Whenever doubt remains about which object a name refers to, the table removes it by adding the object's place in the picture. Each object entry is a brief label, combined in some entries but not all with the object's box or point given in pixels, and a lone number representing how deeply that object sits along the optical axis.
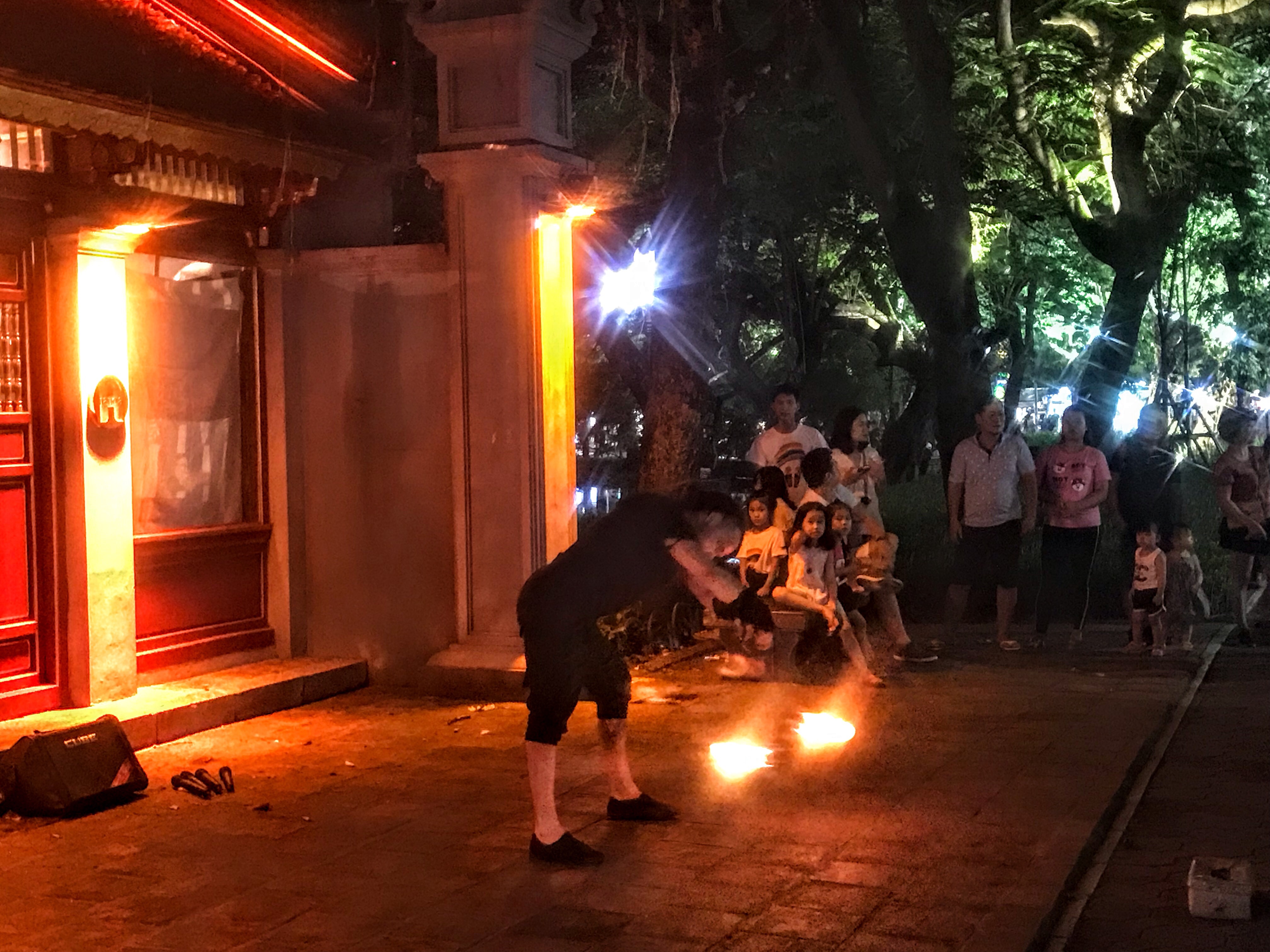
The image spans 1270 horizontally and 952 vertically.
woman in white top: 11.49
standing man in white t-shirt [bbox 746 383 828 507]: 11.77
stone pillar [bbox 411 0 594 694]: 10.33
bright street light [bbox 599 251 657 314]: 14.20
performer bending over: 6.69
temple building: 9.16
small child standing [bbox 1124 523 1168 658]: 11.94
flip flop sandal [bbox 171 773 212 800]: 7.82
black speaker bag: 7.37
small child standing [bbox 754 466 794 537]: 11.12
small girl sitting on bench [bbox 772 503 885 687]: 10.51
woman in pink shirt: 12.40
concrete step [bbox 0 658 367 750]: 8.96
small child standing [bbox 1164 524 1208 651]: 12.20
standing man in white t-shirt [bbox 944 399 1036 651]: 12.29
